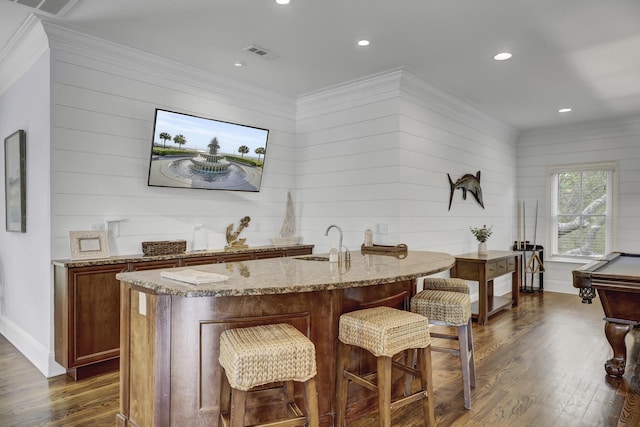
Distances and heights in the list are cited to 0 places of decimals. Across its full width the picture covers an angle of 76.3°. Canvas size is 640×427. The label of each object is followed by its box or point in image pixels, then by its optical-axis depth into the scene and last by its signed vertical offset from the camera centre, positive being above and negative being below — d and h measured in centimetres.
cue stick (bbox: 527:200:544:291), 661 -84
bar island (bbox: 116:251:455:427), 200 -59
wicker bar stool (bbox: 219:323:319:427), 173 -66
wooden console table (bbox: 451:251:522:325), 474 -77
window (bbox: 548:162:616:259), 640 +2
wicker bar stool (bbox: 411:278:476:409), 267 -68
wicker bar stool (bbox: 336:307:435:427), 208 -72
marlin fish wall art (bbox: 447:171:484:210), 519 +33
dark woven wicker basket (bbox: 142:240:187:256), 362 -33
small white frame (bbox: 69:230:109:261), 326 -28
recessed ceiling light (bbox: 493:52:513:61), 383 +147
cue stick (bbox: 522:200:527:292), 678 -50
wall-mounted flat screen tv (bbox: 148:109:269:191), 387 +60
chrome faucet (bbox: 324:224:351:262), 296 -35
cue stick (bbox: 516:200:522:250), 705 -24
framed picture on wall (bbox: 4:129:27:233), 371 +28
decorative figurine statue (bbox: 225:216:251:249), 441 -32
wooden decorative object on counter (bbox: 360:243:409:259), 387 -39
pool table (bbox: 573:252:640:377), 298 -67
